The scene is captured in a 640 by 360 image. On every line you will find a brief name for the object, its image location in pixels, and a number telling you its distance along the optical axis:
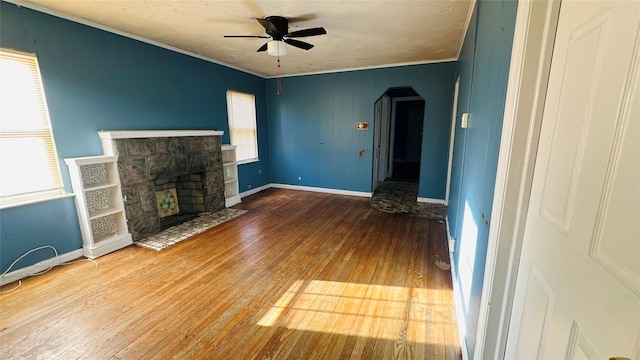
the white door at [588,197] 0.59
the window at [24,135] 2.44
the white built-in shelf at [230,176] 4.91
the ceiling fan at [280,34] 2.67
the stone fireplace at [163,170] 3.25
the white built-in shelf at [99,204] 2.87
